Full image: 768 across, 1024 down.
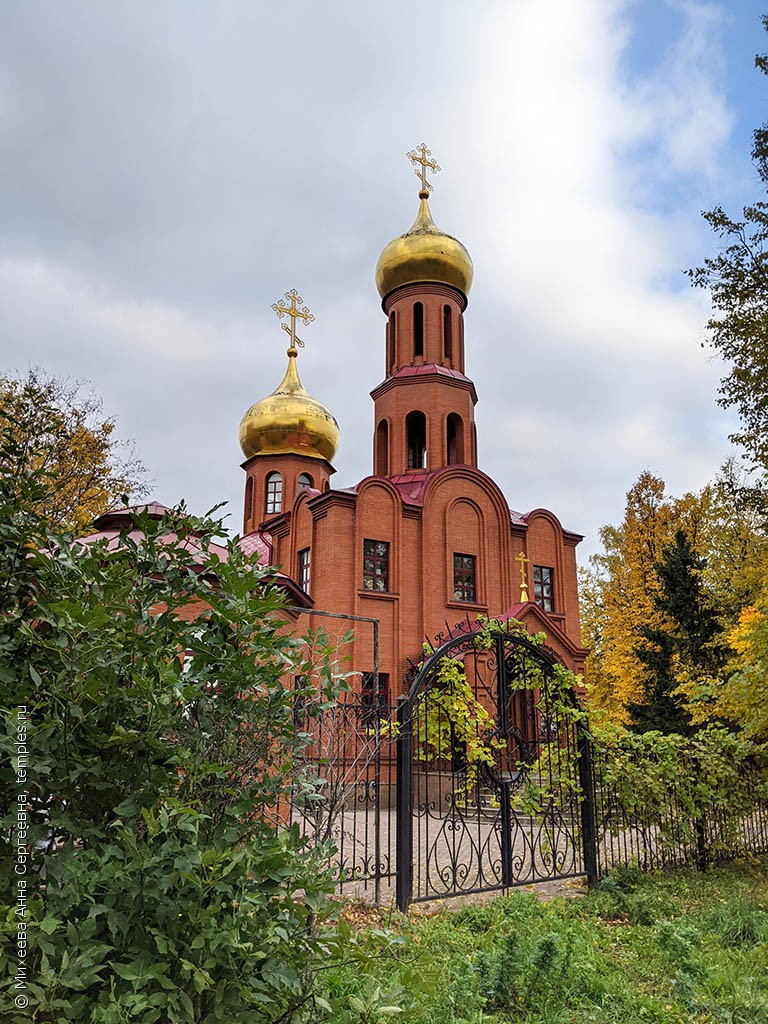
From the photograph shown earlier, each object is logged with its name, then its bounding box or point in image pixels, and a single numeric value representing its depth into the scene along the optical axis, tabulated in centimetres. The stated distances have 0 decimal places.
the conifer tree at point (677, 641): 2031
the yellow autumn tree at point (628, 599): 2438
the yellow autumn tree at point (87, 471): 1808
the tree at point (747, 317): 1502
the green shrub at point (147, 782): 204
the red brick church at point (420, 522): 1914
